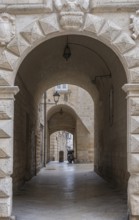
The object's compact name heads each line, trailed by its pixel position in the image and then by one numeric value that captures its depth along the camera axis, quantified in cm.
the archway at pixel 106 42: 554
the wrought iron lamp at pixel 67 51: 876
